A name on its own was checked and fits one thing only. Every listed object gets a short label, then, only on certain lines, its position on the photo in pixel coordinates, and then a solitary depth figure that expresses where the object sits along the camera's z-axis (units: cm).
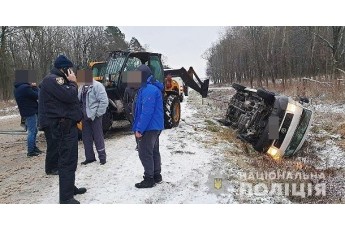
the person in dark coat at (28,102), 736
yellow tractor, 934
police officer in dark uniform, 471
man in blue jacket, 514
